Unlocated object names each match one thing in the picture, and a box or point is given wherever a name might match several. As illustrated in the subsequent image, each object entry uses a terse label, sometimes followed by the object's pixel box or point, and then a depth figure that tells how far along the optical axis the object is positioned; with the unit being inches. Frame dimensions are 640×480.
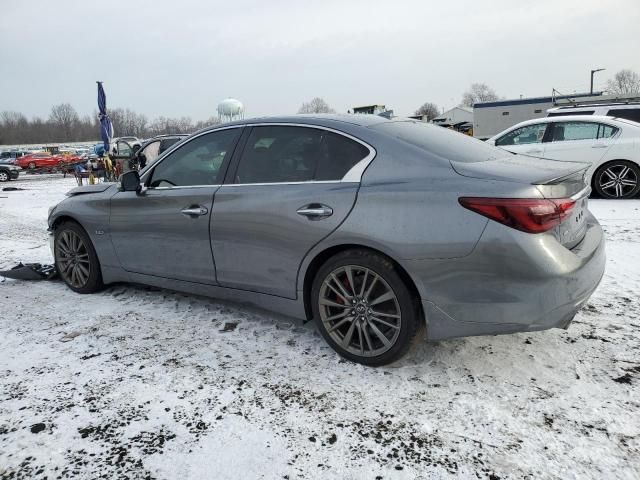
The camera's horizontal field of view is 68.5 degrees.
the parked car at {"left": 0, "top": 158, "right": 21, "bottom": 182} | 1036.5
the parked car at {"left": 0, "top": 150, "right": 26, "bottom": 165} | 1552.8
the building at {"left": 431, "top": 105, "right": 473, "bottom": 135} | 3794.3
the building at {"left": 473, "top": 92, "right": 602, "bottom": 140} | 1432.1
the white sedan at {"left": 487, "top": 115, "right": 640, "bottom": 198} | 330.0
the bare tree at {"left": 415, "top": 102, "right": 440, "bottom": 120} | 4617.1
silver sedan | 97.4
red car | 1369.3
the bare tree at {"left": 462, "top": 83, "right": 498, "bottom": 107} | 5137.8
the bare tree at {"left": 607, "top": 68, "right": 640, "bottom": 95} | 3925.4
